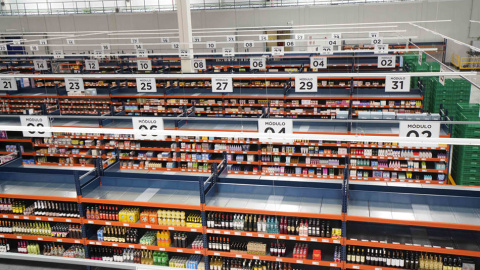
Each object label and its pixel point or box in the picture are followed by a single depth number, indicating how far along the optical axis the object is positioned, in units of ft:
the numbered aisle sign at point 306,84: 31.19
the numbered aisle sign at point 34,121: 26.68
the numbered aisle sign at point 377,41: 48.07
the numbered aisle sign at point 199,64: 43.21
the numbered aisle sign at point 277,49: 40.77
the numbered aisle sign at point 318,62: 42.57
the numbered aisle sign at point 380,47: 40.09
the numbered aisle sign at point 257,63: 44.17
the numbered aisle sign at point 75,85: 32.51
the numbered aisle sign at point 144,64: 45.75
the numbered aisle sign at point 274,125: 25.20
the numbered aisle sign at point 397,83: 29.78
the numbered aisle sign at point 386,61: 41.06
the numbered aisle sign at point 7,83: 37.78
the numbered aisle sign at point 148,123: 25.61
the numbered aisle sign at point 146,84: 32.78
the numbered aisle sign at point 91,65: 50.81
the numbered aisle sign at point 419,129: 23.06
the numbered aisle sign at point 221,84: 30.94
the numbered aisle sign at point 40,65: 52.65
